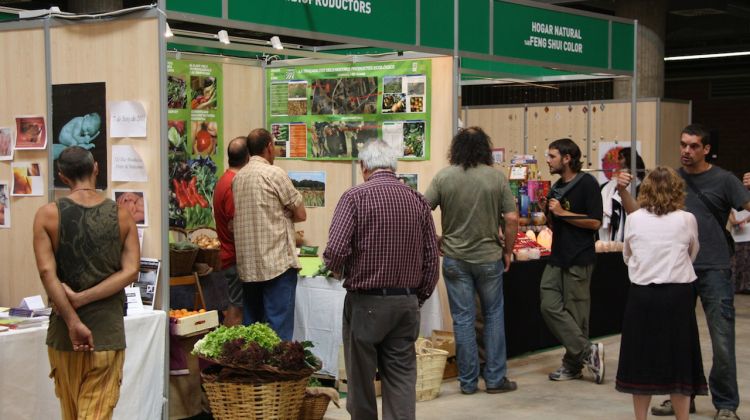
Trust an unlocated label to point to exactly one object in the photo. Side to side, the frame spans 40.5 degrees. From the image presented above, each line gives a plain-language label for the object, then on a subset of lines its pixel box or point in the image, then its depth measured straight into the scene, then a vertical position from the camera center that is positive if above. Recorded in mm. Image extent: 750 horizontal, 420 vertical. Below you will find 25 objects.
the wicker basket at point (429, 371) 6184 -1336
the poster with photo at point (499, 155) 12180 -17
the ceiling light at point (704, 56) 18656 +1854
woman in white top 4914 -720
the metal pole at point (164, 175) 4801 -106
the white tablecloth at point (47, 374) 4512 -1021
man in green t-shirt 6238 -543
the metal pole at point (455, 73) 6848 +543
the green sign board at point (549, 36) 7461 +913
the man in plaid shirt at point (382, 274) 4508 -542
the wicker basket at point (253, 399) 5020 -1222
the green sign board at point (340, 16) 5398 +790
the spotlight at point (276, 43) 6836 +743
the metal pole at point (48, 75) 5133 +393
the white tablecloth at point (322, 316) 6613 -1072
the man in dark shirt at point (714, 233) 5457 -424
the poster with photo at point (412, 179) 7090 -180
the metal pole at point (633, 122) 8578 +270
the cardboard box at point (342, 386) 6480 -1489
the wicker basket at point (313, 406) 5406 -1343
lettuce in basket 5152 -948
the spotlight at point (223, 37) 6570 +753
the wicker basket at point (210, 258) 6055 -625
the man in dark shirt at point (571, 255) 6684 -665
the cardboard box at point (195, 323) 5465 -933
